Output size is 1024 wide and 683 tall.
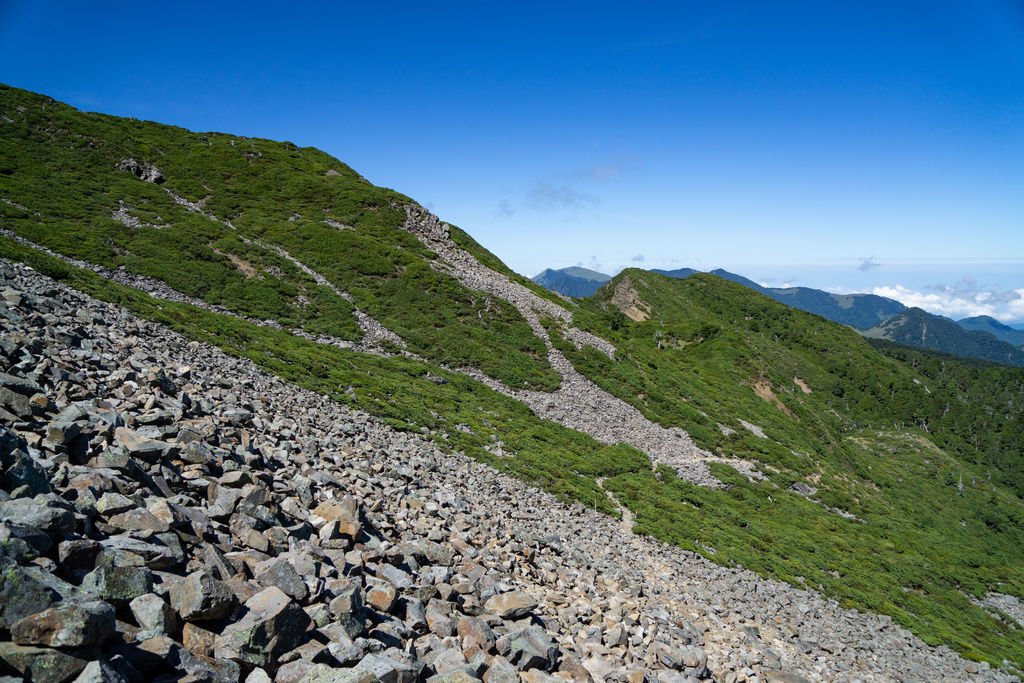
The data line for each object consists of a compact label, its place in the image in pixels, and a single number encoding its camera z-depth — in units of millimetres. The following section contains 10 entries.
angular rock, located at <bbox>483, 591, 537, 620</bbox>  11281
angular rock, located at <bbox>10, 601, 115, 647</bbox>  4726
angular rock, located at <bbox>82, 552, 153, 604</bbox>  5977
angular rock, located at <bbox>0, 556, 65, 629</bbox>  4879
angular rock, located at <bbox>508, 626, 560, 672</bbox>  9344
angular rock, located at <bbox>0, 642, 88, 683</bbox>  4520
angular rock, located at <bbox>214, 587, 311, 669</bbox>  6254
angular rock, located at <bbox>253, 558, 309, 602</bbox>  7848
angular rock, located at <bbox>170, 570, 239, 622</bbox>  6379
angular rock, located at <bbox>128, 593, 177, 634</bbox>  5953
